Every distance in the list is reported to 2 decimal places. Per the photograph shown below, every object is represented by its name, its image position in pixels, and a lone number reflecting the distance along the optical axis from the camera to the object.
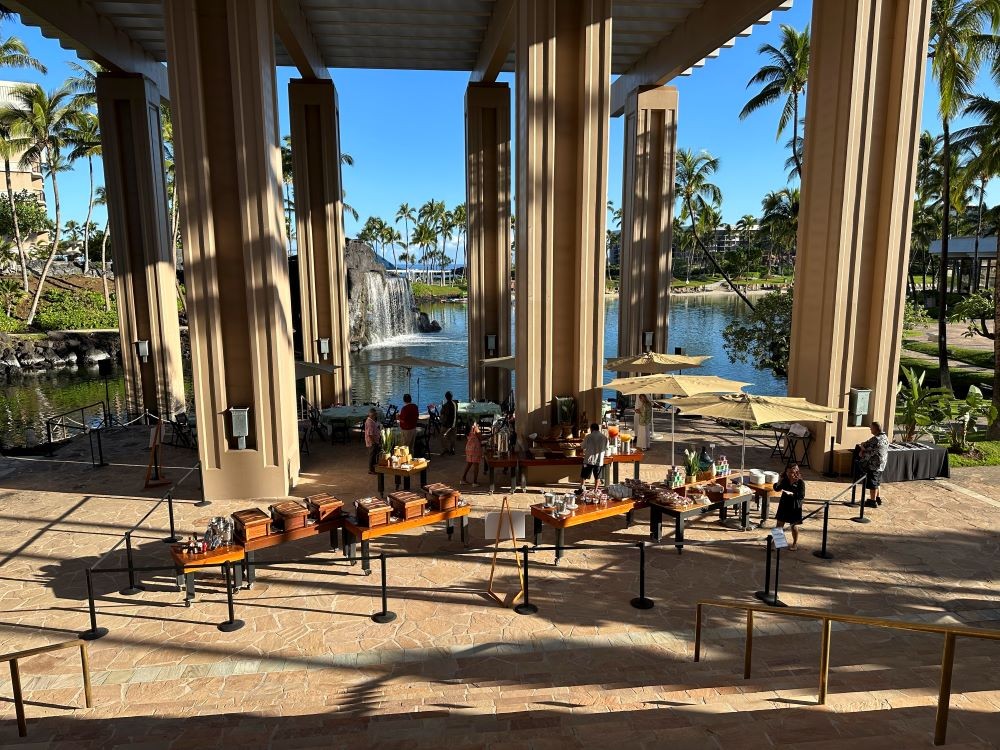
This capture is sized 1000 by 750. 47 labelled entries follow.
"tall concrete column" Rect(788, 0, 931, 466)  15.09
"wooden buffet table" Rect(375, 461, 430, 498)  13.61
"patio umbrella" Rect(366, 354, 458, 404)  19.55
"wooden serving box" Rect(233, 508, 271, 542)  9.88
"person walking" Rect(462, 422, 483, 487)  14.86
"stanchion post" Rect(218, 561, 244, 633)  8.85
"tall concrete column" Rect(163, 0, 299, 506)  13.44
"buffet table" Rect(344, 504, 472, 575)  10.48
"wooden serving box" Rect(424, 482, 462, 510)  11.34
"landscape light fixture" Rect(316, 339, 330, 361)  24.11
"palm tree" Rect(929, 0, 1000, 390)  19.72
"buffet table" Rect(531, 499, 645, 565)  10.94
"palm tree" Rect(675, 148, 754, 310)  40.75
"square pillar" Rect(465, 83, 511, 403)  23.75
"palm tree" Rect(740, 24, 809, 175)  26.52
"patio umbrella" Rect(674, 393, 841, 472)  11.72
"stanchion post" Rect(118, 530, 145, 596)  9.86
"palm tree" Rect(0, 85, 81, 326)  42.12
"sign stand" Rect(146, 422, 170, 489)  15.44
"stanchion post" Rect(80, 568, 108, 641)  8.75
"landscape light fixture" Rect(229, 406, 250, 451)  14.51
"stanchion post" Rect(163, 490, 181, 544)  11.70
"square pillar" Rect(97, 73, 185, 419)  22.30
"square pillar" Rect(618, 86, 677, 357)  24.28
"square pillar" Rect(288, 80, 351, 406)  23.08
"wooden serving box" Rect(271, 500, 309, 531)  10.31
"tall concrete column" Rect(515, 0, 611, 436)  14.80
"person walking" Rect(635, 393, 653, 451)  16.95
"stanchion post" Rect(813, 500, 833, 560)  11.09
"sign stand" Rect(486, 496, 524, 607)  9.63
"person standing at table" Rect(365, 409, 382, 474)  15.80
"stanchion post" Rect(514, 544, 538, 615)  9.34
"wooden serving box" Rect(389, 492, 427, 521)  10.88
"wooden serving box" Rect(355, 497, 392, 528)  10.52
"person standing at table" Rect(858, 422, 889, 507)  13.31
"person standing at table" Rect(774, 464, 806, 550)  11.36
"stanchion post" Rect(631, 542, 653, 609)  9.34
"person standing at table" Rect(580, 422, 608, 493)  13.59
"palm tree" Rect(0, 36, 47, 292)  38.12
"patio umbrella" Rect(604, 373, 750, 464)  13.65
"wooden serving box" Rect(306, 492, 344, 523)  10.76
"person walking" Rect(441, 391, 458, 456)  18.64
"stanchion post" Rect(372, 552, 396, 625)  9.08
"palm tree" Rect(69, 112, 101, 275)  36.28
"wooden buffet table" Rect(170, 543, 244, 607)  9.30
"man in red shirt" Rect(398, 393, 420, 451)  15.67
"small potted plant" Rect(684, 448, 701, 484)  12.48
